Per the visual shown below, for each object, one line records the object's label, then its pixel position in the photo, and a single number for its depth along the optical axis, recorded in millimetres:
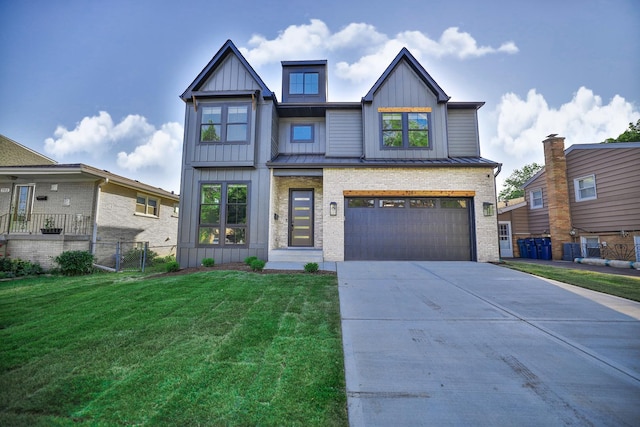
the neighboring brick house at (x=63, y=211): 10164
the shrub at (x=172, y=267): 8047
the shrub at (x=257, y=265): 7773
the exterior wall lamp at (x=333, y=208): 9344
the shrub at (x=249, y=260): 8055
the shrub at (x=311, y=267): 7346
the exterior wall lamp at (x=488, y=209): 9203
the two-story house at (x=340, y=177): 9336
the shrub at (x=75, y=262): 8797
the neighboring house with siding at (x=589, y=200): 10258
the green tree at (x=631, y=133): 18795
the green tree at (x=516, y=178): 38219
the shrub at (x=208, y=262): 8641
